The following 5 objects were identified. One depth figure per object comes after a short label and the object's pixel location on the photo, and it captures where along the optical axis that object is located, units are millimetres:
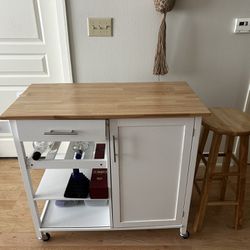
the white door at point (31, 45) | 1558
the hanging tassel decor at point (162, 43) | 1376
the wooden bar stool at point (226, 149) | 1228
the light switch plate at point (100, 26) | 1500
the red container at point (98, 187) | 1279
